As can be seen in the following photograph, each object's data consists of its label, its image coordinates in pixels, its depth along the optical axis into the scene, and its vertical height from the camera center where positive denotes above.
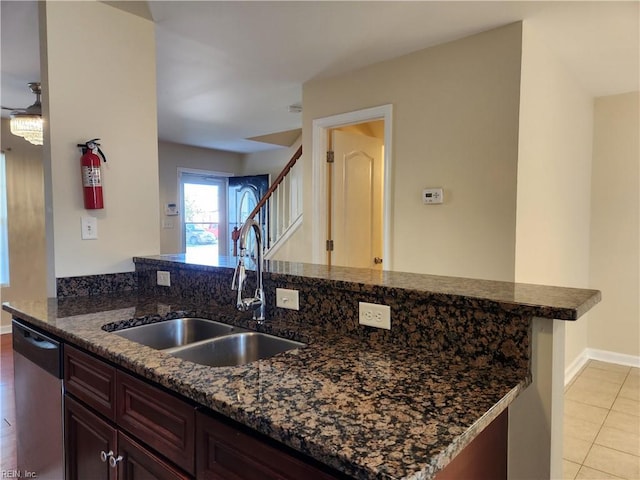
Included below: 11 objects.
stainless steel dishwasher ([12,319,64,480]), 1.56 -0.72
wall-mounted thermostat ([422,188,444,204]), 2.80 +0.19
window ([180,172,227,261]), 6.53 +0.20
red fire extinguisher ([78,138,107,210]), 2.11 +0.25
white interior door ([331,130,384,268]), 3.57 +0.21
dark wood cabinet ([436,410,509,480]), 0.90 -0.55
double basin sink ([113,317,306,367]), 1.47 -0.45
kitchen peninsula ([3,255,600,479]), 0.76 -0.39
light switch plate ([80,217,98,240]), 2.19 -0.02
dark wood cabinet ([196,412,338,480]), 0.80 -0.49
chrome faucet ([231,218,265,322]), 1.48 -0.21
